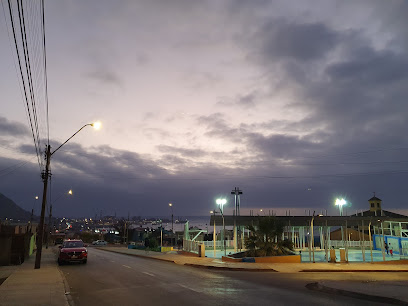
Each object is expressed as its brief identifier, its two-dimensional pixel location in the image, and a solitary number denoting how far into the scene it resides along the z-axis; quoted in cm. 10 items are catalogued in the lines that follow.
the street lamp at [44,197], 2086
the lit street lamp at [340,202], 4438
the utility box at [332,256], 2474
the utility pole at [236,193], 6272
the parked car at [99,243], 6938
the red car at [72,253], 2384
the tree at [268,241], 2595
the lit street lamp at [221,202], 3541
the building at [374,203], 8658
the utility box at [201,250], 2870
